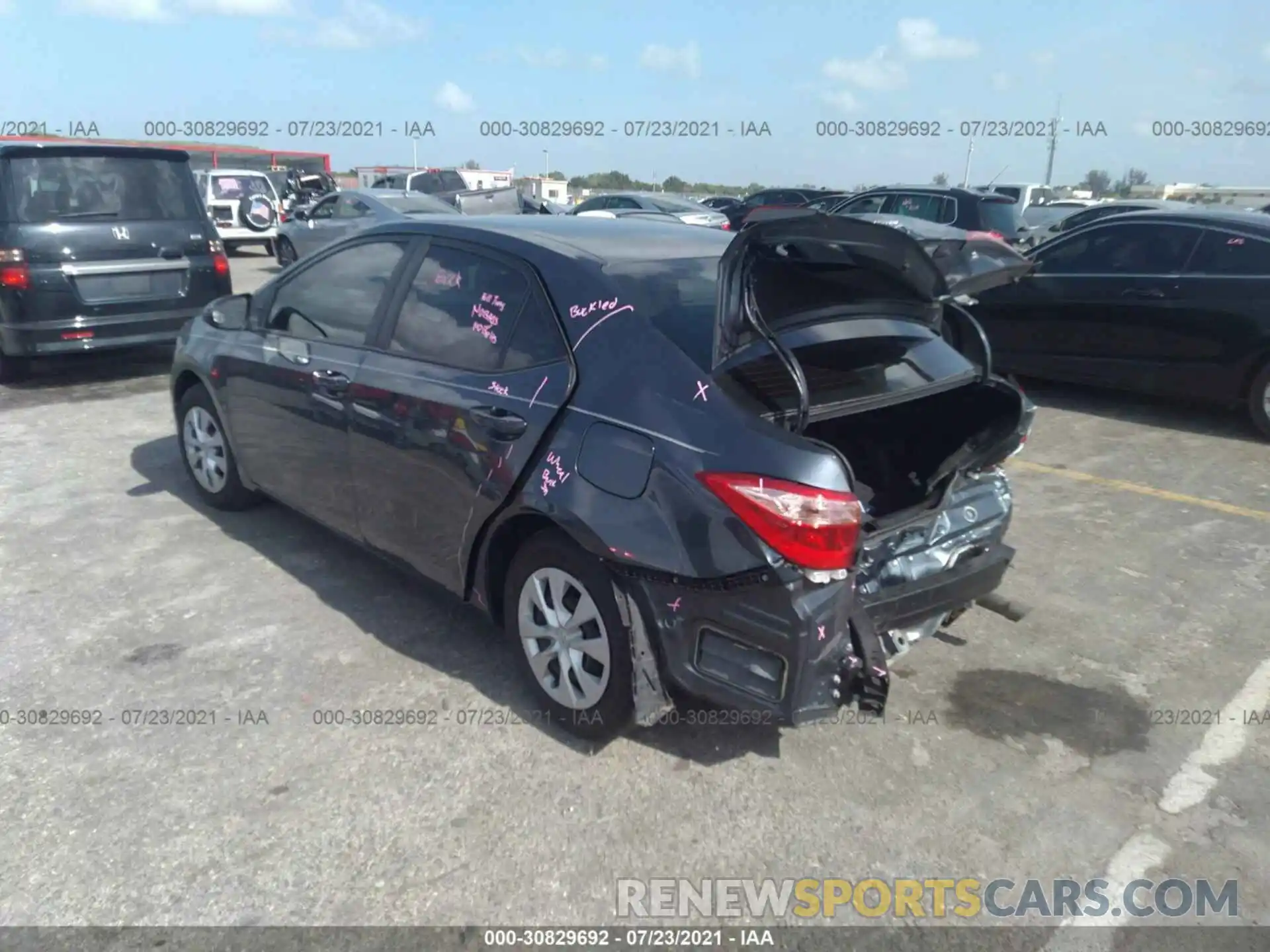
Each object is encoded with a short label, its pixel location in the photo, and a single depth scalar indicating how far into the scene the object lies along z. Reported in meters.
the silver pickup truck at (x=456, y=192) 17.84
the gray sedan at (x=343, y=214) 15.16
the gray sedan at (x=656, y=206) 17.67
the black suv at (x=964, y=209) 13.67
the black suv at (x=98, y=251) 7.22
